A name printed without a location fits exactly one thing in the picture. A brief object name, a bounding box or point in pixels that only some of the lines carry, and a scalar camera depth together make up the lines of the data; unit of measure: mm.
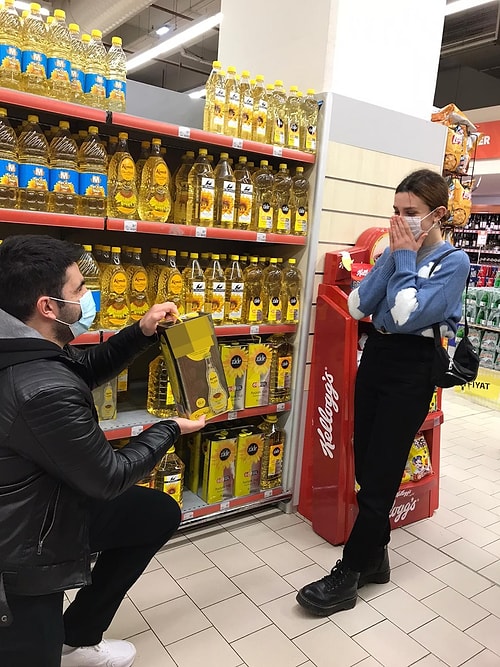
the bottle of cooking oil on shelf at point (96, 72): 2391
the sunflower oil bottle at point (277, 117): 3037
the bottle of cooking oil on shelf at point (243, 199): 2980
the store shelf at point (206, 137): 2463
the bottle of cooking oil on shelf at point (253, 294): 3125
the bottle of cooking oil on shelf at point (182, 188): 2908
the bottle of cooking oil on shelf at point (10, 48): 2174
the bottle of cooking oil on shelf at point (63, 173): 2365
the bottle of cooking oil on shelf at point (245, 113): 2914
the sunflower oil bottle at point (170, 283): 2803
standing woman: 2283
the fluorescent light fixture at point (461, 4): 5863
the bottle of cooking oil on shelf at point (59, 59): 2273
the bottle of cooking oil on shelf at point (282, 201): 3111
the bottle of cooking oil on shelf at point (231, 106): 2861
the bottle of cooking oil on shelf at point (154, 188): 2670
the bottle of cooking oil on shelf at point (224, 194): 2904
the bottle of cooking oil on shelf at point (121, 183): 2547
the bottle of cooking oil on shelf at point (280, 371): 3270
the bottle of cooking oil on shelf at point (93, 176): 2441
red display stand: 2994
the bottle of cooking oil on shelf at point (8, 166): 2229
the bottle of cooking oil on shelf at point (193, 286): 2879
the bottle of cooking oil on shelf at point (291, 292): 3223
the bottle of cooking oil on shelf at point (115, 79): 2461
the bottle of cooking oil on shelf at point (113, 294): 2625
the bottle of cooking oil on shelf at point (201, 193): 2812
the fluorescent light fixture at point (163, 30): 8738
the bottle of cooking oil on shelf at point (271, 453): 3322
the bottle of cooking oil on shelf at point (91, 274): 2525
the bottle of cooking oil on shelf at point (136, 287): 2721
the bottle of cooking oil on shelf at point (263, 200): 3061
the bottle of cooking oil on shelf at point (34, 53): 2221
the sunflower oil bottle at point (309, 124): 3051
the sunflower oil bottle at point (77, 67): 2350
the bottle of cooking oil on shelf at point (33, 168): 2287
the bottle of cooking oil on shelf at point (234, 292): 3031
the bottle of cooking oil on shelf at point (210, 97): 2842
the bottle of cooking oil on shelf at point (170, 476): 2955
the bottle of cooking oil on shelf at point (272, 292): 3176
